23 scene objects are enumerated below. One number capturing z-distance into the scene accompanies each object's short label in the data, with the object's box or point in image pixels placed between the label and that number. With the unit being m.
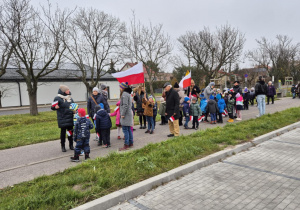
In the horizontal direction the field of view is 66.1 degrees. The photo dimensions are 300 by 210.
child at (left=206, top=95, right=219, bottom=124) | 10.12
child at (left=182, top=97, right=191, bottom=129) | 9.51
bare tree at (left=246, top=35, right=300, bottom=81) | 45.38
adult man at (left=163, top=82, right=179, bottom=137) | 7.74
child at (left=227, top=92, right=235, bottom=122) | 10.83
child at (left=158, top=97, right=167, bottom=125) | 10.11
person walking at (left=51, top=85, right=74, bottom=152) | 6.40
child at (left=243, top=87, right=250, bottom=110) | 15.79
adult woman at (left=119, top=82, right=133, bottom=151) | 6.52
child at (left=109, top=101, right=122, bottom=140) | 7.70
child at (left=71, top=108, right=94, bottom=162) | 5.48
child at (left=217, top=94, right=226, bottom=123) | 10.48
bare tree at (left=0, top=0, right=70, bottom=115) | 14.24
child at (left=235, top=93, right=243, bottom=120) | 10.85
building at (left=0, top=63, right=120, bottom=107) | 34.03
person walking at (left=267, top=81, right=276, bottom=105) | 18.52
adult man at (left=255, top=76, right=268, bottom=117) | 10.95
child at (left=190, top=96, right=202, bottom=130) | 9.12
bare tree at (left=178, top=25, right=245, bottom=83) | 31.56
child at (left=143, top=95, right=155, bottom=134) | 8.48
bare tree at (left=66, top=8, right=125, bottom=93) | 25.41
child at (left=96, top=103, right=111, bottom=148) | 6.64
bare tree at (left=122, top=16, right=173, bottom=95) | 24.88
